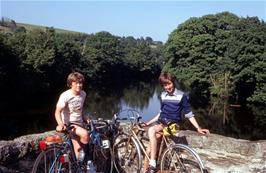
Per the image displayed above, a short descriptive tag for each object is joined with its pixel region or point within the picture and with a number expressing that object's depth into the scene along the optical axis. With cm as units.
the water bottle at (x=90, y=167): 617
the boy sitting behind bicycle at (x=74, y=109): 609
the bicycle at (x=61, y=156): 575
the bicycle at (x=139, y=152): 614
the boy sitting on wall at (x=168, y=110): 632
